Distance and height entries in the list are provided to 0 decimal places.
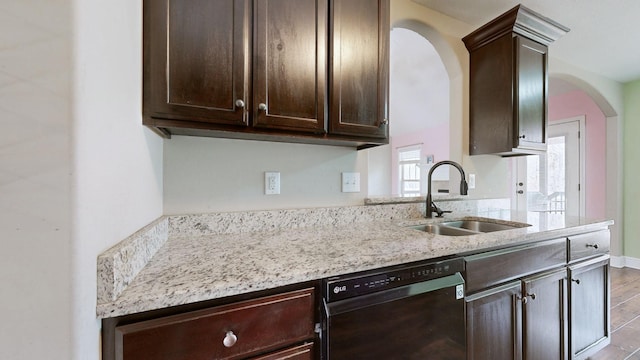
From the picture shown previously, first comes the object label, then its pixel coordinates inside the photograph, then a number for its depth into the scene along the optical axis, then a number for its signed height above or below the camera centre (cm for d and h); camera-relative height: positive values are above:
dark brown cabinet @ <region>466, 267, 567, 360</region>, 117 -68
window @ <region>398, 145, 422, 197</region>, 623 +28
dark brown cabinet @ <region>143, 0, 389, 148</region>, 96 +45
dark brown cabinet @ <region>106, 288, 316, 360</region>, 65 -41
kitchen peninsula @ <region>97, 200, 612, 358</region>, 66 -27
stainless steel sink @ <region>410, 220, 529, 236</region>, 164 -31
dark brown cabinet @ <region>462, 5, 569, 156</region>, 185 +72
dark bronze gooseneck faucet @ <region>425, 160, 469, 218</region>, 174 -18
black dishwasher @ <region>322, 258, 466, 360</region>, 86 -48
